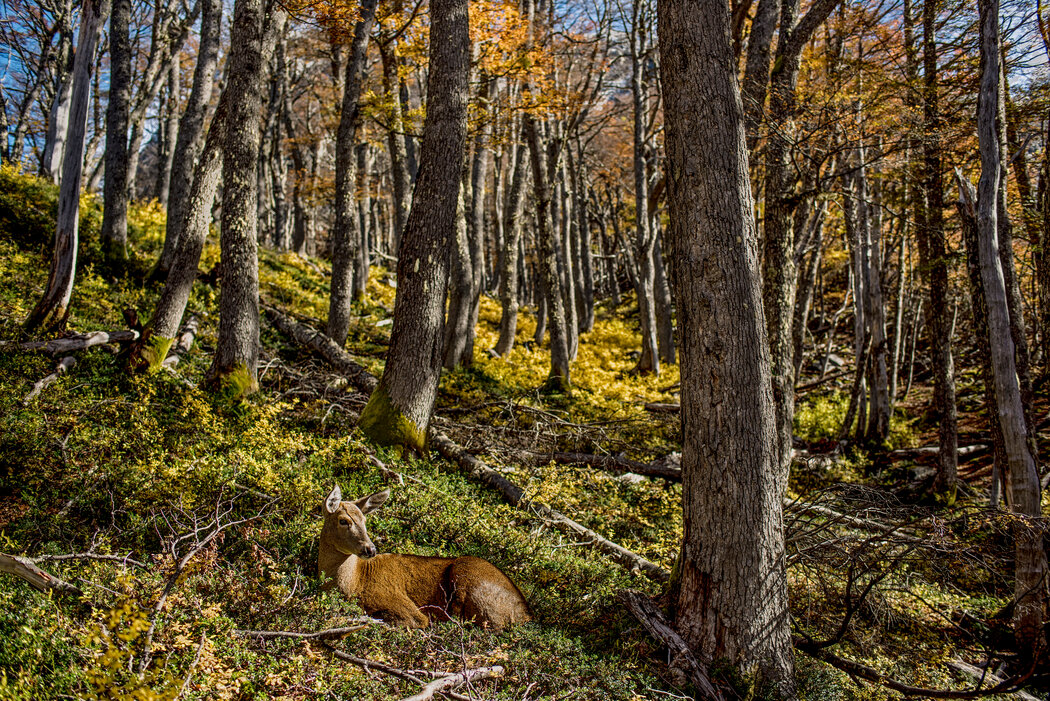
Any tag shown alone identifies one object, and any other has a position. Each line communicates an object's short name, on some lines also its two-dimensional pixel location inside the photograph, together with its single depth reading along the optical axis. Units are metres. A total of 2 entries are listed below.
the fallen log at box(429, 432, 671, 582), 5.93
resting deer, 4.28
